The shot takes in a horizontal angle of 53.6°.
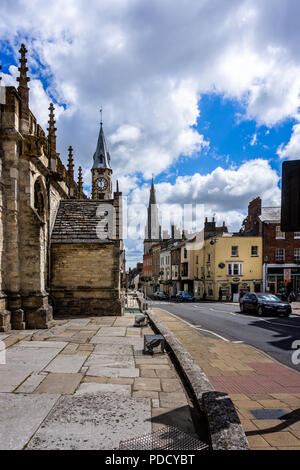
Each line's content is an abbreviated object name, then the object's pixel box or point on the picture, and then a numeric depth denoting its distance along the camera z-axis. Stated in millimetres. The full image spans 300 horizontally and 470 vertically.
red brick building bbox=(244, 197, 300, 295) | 34500
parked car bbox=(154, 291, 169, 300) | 45803
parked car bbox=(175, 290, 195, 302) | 38016
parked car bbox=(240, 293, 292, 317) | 18531
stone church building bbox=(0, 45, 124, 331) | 10500
